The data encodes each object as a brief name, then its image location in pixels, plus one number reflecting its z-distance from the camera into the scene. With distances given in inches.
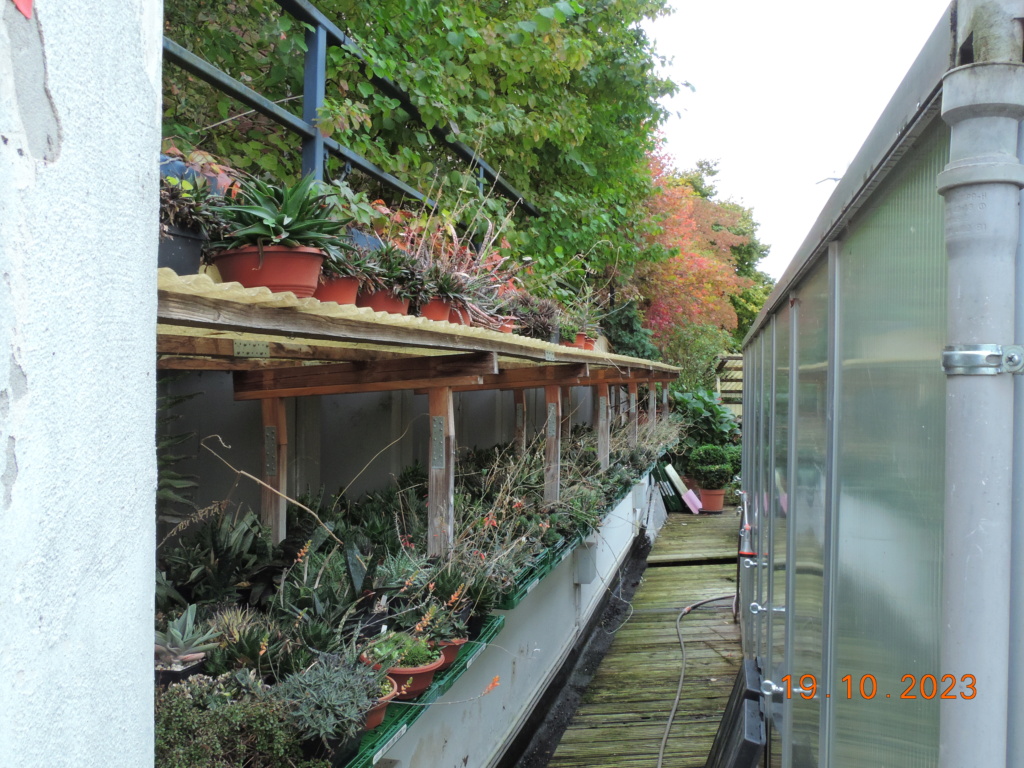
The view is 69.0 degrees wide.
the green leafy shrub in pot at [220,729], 72.8
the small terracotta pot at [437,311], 145.7
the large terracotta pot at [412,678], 101.7
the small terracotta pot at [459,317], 154.4
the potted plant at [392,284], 125.3
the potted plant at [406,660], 100.1
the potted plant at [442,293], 144.6
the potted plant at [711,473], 511.8
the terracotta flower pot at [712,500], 517.3
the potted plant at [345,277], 106.7
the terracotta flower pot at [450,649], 113.8
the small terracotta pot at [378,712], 92.9
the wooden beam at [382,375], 123.6
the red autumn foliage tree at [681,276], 544.1
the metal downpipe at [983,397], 30.4
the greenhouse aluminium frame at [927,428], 30.6
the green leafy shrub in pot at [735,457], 523.6
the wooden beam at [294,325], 57.3
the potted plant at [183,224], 78.9
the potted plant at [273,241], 89.4
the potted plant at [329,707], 81.5
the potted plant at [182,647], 87.0
